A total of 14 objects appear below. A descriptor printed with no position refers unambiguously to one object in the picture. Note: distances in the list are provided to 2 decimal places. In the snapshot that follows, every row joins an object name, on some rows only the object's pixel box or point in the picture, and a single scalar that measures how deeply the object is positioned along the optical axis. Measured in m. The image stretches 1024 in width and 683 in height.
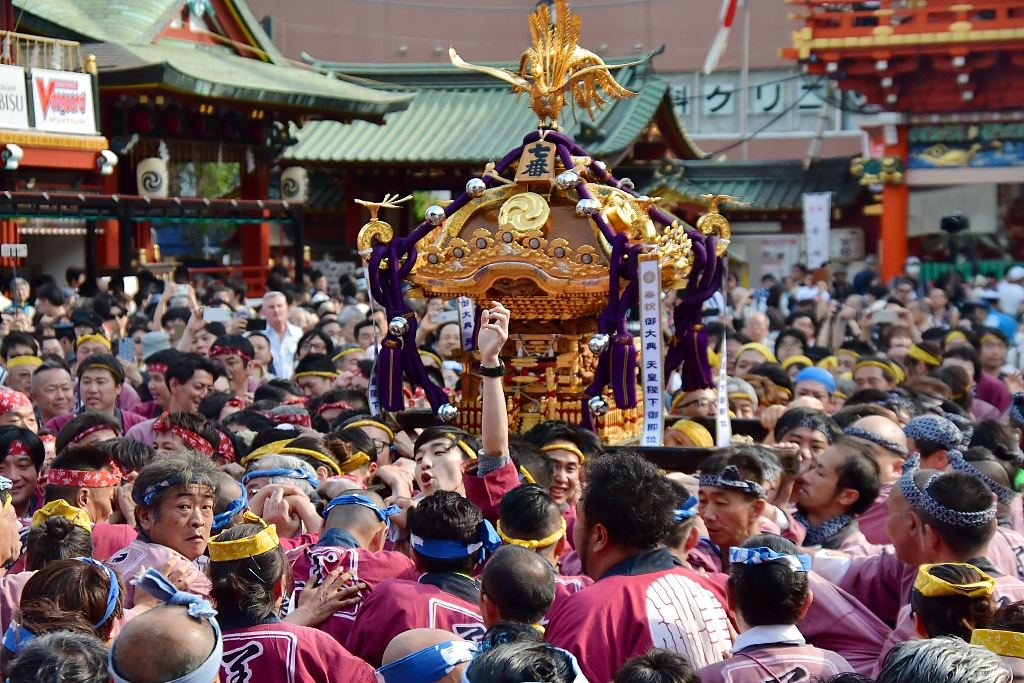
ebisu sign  26.53
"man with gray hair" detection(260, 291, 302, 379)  20.19
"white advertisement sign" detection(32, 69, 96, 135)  27.73
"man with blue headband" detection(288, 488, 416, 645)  8.08
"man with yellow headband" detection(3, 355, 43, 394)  15.45
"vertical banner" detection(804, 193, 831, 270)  38.12
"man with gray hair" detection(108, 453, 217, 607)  8.52
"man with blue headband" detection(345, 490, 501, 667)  7.52
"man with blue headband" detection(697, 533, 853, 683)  6.54
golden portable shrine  13.02
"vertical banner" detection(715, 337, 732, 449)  13.19
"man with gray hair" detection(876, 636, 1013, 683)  5.46
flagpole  50.28
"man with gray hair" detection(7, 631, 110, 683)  5.72
